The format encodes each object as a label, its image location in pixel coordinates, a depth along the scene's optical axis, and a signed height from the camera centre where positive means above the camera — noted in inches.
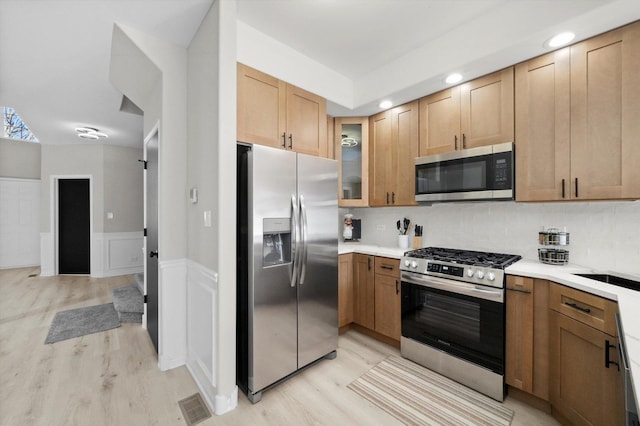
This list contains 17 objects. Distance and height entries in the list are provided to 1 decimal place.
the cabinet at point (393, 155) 111.3 +23.5
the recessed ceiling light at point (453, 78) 91.8 +44.5
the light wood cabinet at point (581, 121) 67.0 +23.7
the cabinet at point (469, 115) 87.1 +32.8
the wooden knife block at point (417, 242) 119.6 -13.4
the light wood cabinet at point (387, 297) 104.3 -33.3
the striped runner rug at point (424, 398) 71.9 -53.2
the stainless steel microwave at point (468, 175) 86.0 +12.2
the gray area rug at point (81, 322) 120.9 -52.8
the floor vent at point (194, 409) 71.3 -53.2
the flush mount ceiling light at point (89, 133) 181.5 +53.1
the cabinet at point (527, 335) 72.7 -33.6
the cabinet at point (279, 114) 84.1 +32.6
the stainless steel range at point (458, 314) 78.9 -32.5
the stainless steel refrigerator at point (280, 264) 77.9 -16.1
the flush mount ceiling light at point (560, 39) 71.1 +44.8
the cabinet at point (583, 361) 56.6 -33.5
